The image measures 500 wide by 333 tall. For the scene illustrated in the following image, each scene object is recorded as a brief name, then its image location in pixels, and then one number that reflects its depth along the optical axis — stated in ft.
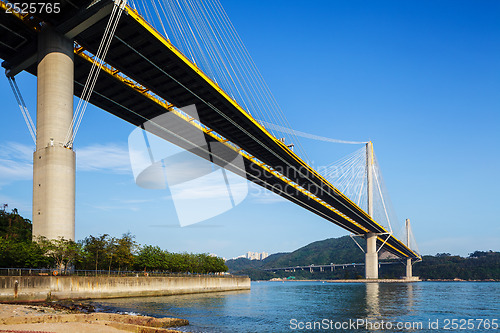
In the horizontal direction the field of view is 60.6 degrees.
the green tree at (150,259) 187.73
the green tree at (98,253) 160.15
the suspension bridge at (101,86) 104.12
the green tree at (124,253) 166.40
